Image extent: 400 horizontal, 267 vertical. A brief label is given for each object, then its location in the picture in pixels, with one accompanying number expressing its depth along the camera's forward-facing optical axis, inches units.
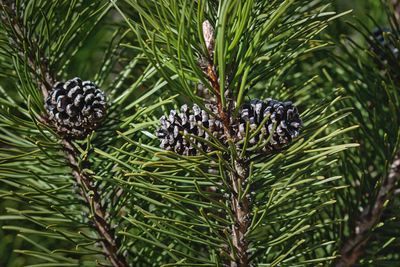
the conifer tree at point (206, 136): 25.2
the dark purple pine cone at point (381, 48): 28.4
